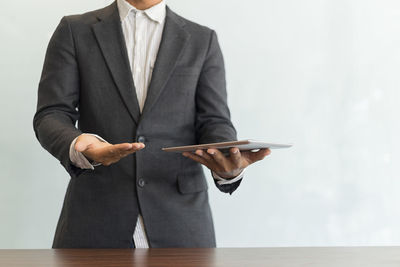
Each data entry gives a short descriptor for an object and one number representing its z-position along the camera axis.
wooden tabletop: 1.04
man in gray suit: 1.61
